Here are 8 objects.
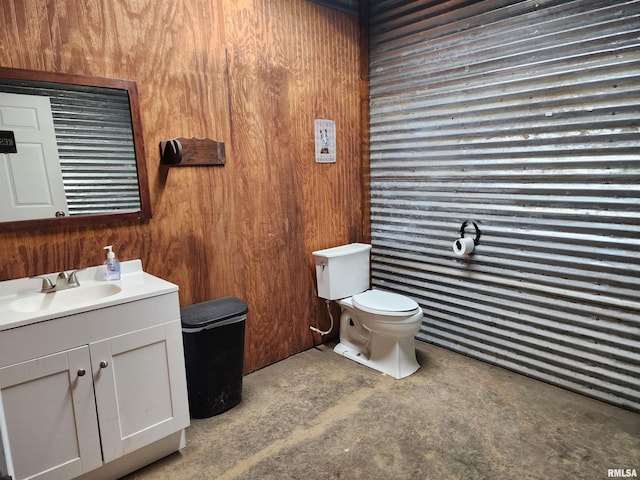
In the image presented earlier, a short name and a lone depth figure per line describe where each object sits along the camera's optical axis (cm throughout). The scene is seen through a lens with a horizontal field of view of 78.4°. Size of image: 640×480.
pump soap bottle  204
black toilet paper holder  272
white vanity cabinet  151
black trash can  214
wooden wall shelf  221
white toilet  260
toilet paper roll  270
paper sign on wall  300
